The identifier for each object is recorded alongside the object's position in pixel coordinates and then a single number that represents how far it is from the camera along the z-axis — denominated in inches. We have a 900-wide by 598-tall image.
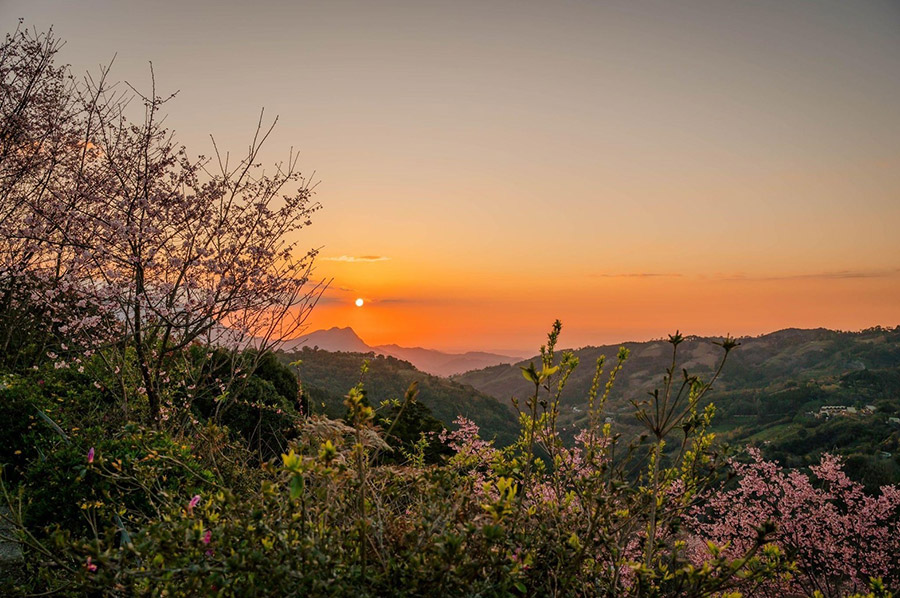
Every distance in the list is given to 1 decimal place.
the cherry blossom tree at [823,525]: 374.0
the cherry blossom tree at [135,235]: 248.2
